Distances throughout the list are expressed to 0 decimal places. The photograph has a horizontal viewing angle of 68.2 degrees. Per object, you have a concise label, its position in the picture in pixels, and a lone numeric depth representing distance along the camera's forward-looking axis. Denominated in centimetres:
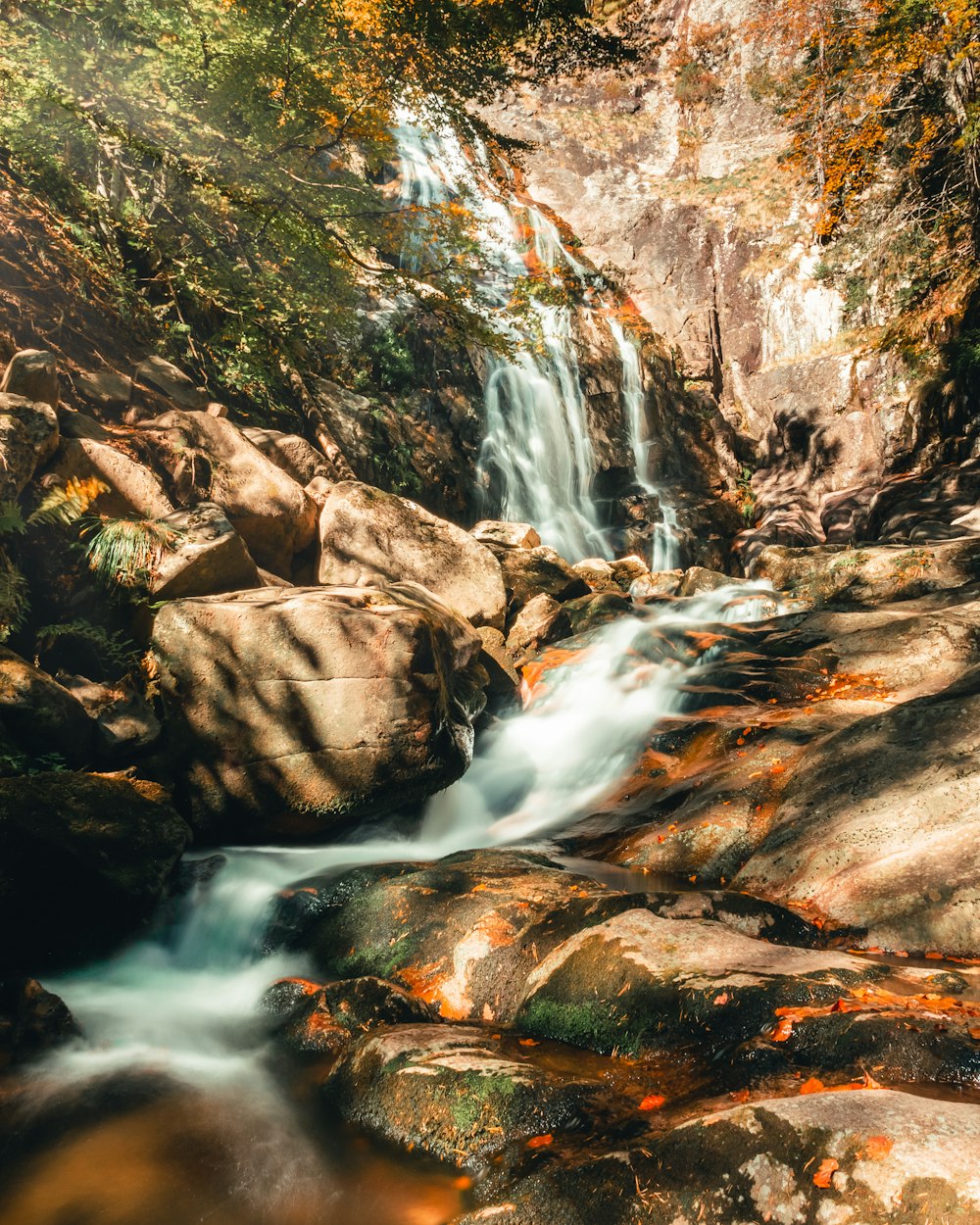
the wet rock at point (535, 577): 1099
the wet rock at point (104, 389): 784
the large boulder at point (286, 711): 574
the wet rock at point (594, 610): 1047
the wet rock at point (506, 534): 1229
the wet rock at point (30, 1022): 335
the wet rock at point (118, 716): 552
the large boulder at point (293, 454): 958
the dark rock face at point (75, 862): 412
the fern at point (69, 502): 600
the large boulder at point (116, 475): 646
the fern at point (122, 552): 624
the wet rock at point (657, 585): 1326
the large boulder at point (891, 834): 359
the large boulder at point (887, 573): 927
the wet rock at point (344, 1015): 339
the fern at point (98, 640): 595
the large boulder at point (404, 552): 876
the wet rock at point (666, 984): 271
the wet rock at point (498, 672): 886
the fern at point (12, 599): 561
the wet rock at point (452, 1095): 246
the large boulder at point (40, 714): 497
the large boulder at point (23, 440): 573
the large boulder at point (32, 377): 639
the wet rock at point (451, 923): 360
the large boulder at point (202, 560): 650
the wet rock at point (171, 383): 898
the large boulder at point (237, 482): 770
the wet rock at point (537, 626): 1002
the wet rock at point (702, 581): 1188
